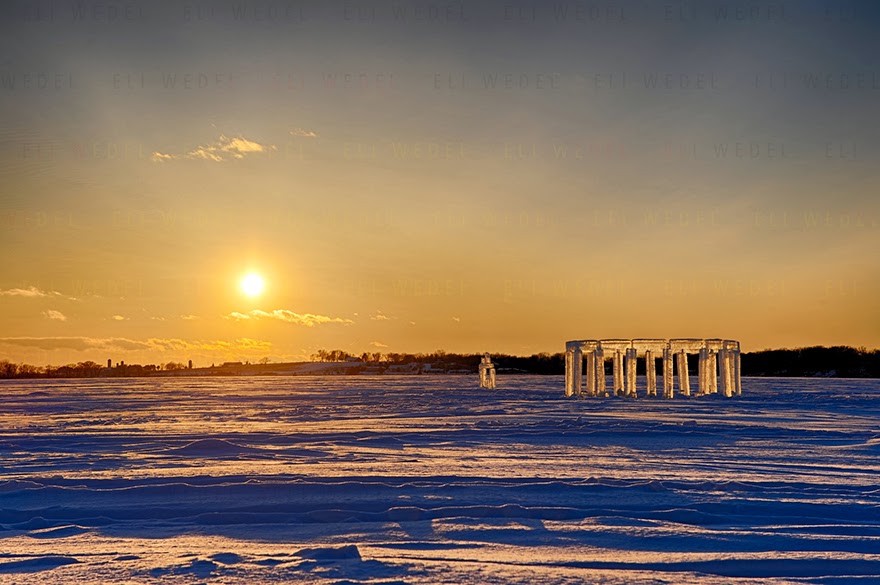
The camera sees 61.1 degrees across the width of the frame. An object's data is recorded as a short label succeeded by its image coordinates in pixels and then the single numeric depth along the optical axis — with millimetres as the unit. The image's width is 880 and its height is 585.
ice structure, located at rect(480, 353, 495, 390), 89244
